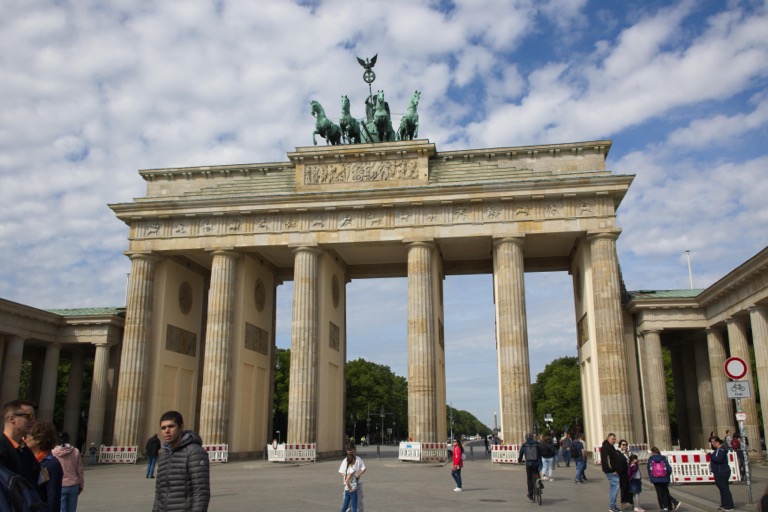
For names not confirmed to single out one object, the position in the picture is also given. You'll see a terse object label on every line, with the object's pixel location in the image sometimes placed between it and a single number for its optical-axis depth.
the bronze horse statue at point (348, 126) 39.84
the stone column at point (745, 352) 30.62
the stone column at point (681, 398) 39.06
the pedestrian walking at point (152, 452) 25.23
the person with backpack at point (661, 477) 15.21
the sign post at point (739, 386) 15.32
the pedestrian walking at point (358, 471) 12.66
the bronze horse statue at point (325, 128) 39.59
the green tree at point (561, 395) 88.56
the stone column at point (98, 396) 38.62
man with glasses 5.14
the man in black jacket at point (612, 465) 15.18
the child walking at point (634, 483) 15.64
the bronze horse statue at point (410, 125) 39.97
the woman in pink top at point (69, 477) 10.38
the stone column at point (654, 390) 34.81
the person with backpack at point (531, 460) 16.97
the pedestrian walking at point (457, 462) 19.05
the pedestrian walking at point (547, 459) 20.75
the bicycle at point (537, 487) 16.25
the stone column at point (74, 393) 42.47
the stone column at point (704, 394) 35.41
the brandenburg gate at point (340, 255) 34.59
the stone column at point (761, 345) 27.78
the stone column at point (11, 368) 37.19
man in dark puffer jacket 6.12
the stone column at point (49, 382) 39.56
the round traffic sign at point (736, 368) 15.26
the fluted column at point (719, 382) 33.78
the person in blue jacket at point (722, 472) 14.55
